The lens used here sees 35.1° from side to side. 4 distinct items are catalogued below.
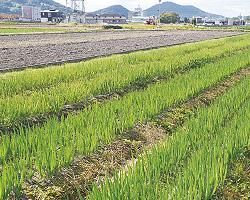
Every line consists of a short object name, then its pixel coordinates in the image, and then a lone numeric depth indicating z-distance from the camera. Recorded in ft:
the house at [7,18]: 369.18
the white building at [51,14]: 387.96
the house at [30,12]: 465.88
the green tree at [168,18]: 426.10
